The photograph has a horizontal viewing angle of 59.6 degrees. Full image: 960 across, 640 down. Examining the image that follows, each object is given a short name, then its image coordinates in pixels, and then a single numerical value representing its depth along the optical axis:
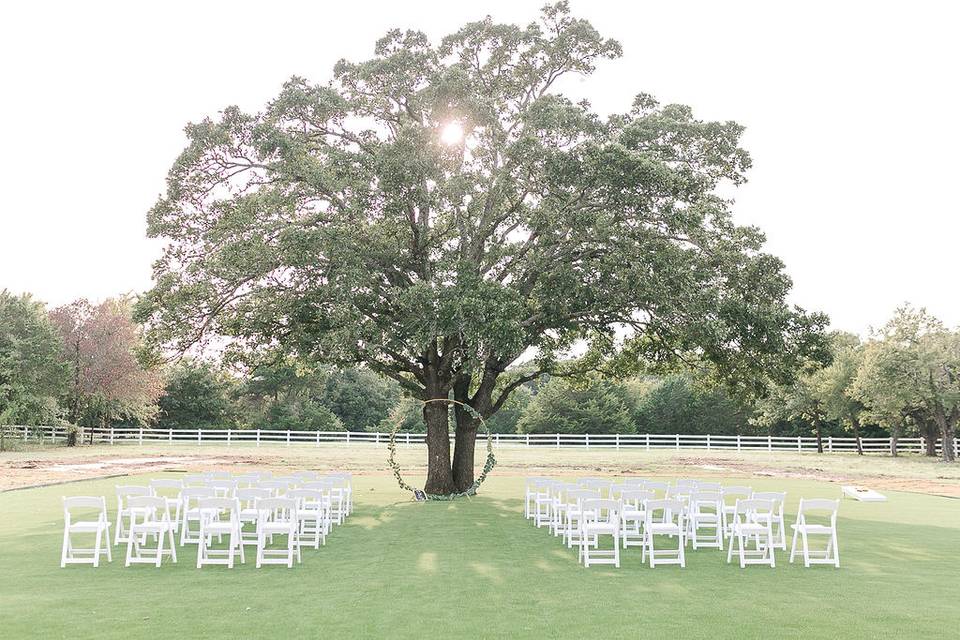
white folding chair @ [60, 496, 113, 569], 9.81
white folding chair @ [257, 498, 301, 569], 10.06
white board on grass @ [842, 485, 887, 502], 20.61
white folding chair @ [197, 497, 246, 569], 9.95
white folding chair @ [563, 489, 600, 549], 10.75
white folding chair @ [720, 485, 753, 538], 12.41
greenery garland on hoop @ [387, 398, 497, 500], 20.51
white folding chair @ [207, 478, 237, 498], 13.07
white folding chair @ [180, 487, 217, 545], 11.32
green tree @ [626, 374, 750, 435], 59.06
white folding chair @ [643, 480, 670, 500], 16.45
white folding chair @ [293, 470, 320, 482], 14.86
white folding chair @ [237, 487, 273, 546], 10.88
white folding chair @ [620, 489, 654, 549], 11.21
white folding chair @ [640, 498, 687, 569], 10.31
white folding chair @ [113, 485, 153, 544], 10.92
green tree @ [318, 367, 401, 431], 63.09
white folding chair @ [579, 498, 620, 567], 10.50
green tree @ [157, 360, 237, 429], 56.91
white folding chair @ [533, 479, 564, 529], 14.67
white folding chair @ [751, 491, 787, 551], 11.57
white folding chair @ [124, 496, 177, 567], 10.04
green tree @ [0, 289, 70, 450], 42.12
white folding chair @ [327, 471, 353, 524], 15.00
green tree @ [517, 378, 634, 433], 56.84
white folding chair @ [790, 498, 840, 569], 10.41
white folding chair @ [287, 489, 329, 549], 11.58
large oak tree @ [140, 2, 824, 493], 18.59
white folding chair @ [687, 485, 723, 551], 12.05
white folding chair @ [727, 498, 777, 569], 10.59
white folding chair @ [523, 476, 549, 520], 15.39
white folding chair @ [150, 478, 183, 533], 15.92
